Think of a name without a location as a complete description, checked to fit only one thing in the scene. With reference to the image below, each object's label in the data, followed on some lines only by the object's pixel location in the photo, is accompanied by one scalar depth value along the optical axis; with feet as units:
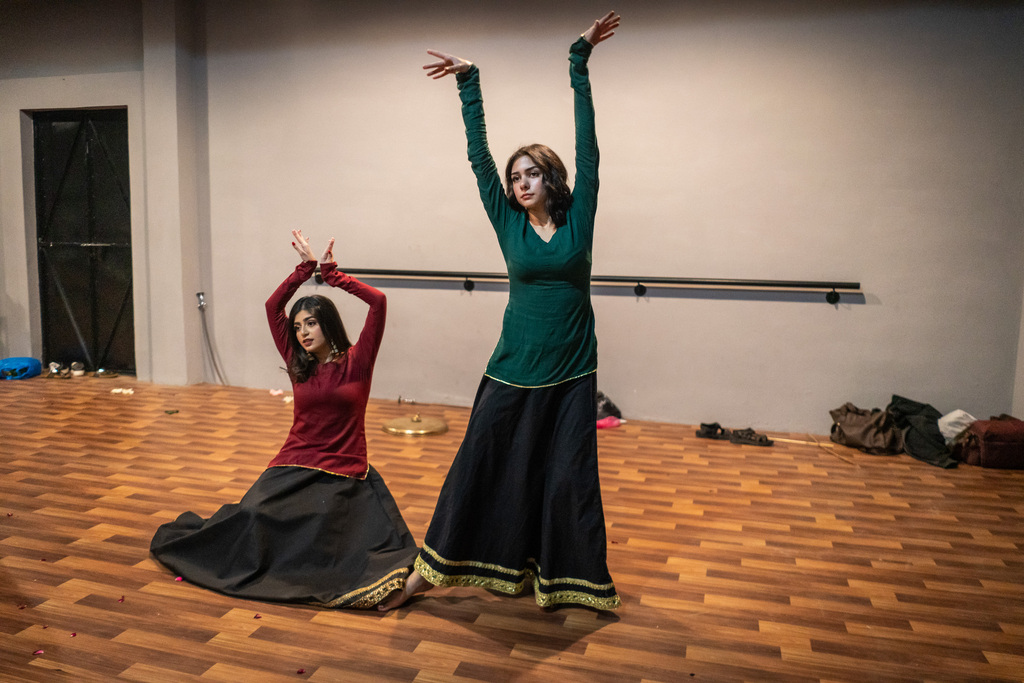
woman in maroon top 8.41
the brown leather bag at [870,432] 15.28
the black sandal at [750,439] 16.01
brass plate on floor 16.04
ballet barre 16.53
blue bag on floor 20.53
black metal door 21.13
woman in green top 7.72
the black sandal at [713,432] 16.55
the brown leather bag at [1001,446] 14.29
